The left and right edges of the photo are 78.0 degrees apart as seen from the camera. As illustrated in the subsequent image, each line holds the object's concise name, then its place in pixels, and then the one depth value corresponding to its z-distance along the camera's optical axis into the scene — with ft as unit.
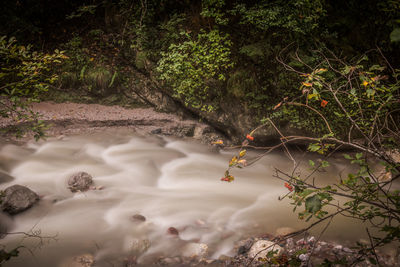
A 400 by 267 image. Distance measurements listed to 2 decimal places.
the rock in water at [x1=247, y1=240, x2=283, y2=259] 10.23
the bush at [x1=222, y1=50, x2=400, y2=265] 5.16
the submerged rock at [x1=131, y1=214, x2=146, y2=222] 12.79
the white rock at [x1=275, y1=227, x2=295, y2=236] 11.89
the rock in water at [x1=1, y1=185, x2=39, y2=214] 11.96
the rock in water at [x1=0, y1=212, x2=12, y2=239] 11.17
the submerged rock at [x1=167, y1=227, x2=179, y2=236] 11.85
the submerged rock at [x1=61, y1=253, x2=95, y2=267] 9.73
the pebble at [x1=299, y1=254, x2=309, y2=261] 9.74
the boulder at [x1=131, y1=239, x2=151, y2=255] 10.66
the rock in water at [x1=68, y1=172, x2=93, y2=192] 14.88
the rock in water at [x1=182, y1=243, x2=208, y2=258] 10.45
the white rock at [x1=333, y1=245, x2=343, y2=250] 10.53
